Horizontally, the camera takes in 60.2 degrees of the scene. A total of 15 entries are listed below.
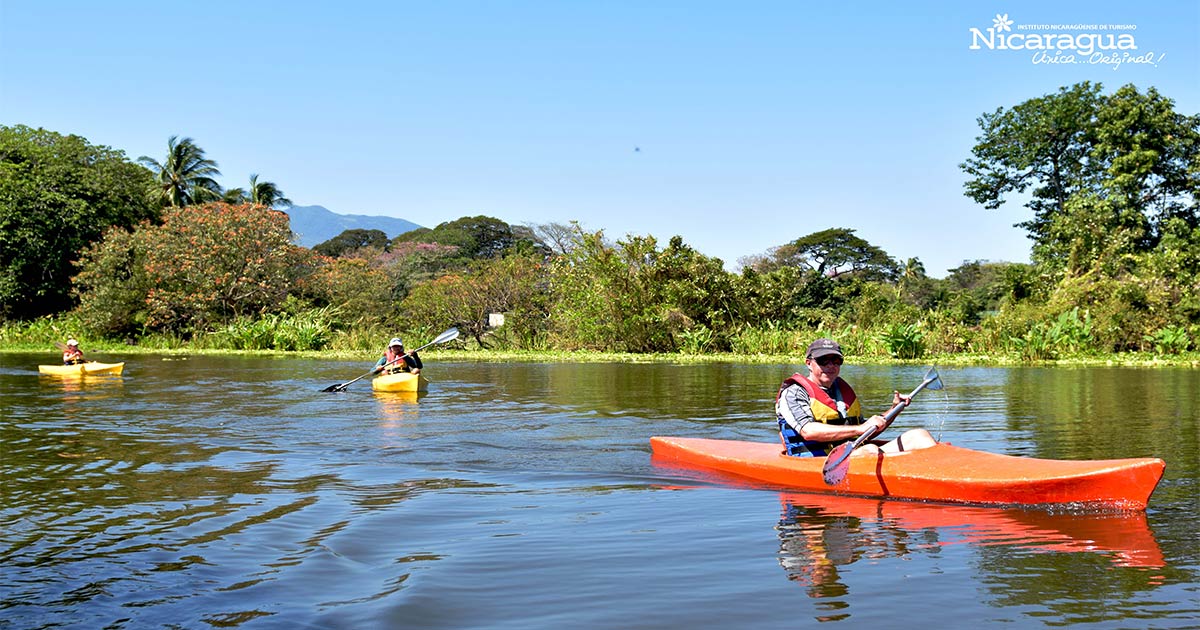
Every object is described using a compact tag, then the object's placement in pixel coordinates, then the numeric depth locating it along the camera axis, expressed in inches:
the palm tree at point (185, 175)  1563.7
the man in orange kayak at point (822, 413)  267.4
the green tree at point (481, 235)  2060.8
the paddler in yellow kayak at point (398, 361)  592.1
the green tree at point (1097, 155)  1130.0
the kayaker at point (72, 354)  721.6
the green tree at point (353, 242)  2368.4
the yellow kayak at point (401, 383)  559.2
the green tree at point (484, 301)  1122.0
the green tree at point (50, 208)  1237.7
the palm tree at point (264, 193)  1700.3
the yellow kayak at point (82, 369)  703.1
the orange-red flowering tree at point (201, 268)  1148.5
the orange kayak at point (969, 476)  230.4
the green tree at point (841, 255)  1777.8
